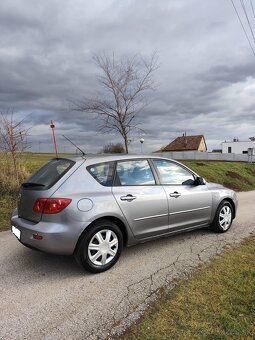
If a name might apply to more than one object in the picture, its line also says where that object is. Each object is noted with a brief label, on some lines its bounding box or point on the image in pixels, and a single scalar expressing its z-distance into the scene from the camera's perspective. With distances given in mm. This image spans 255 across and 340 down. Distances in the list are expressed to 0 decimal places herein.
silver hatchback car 4027
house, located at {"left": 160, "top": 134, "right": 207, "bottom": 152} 71250
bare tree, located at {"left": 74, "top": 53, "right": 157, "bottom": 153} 14602
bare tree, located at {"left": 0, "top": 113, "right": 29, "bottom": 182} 9773
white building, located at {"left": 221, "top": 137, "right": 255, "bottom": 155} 73375
